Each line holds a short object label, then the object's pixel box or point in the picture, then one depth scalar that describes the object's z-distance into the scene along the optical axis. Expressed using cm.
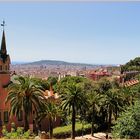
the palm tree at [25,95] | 1940
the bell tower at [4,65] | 2881
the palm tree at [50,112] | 2392
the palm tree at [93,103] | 2733
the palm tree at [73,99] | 2294
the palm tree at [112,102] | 2779
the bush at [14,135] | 1205
